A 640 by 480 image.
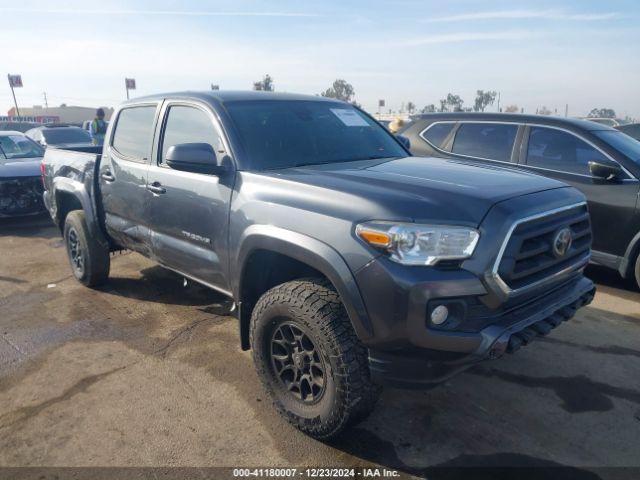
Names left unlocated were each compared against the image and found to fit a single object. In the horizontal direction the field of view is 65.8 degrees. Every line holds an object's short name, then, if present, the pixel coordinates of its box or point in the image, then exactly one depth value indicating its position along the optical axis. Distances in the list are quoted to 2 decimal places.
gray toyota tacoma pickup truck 2.30
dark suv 4.87
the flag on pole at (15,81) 28.59
